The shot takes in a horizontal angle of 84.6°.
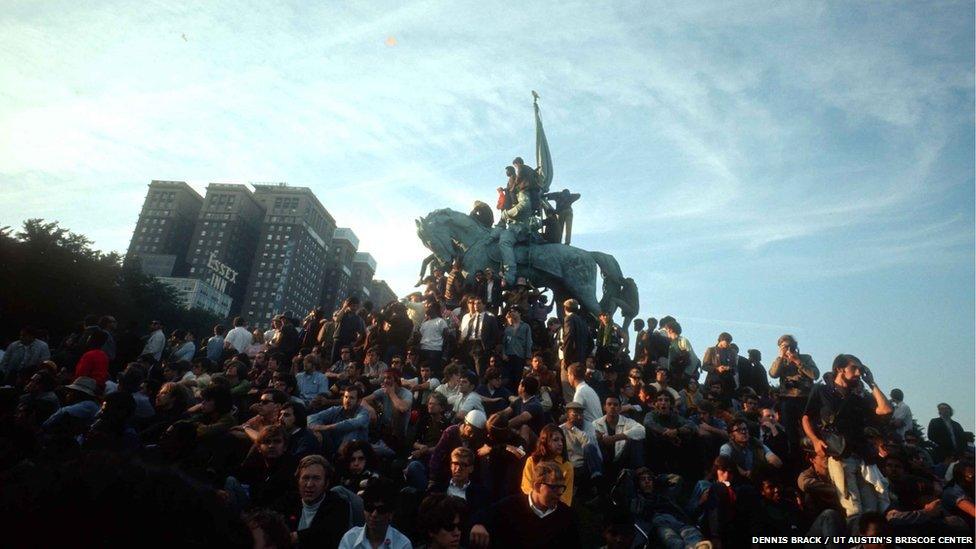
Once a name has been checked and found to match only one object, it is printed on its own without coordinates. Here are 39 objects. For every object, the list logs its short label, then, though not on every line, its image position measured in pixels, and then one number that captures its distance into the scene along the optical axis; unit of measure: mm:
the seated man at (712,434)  7758
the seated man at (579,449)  7012
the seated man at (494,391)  8359
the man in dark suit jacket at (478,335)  11298
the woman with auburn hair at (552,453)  5457
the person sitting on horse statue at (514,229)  17672
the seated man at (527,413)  6974
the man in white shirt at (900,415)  10602
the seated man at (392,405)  7934
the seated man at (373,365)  10364
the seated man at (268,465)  5277
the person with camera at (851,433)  6055
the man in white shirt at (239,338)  13266
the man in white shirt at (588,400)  7993
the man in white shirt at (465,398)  8023
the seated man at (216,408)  6604
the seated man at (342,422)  6980
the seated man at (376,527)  4484
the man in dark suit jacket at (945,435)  10008
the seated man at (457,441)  5988
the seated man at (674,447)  7633
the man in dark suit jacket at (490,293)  16062
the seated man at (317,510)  4609
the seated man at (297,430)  6191
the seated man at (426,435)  6320
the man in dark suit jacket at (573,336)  10977
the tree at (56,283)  28688
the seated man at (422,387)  9797
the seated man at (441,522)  4266
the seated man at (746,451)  7004
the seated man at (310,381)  9211
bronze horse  17734
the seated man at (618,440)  7309
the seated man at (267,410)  6645
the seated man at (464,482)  5480
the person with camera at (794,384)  8703
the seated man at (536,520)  4246
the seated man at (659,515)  5371
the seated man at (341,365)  10551
